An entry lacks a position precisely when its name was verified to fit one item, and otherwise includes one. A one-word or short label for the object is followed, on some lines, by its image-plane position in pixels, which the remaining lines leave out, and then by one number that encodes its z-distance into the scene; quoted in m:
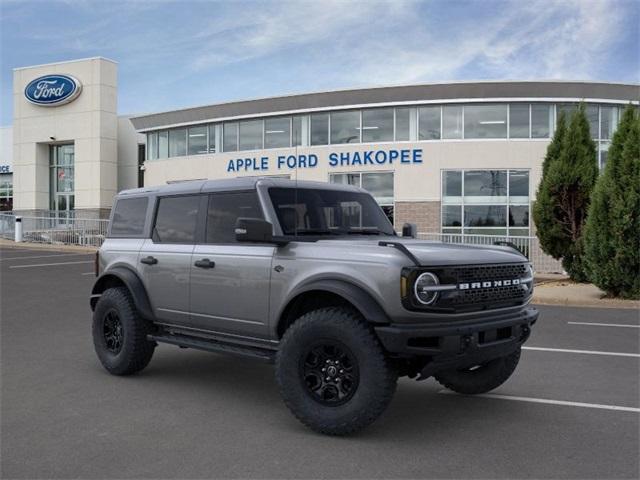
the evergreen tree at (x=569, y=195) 16.31
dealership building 25.53
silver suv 4.47
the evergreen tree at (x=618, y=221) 12.95
